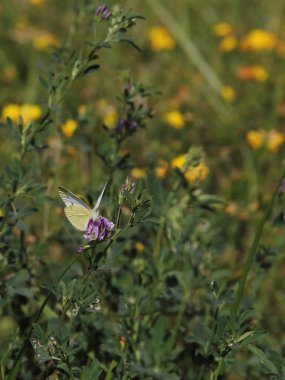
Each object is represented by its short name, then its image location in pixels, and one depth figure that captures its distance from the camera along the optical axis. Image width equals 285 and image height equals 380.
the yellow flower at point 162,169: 5.98
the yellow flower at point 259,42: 9.09
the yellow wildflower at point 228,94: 8.57
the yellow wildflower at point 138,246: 5.14
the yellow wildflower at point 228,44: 9.48
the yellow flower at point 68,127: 5.66
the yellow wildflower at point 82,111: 5.76
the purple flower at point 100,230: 3.03
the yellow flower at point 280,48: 9.19
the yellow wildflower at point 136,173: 5.89
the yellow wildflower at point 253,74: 8.50
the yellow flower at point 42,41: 9.34
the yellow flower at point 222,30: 9.87
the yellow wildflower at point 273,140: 7.40
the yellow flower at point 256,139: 7.37
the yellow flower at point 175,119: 7.80
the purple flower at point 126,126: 4.62
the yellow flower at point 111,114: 6.06
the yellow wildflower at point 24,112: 7.21
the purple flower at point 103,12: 3.88
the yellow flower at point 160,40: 9.75
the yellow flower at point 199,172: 4.84
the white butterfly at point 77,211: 3.19
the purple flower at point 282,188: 4.72
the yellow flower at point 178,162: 6.07
